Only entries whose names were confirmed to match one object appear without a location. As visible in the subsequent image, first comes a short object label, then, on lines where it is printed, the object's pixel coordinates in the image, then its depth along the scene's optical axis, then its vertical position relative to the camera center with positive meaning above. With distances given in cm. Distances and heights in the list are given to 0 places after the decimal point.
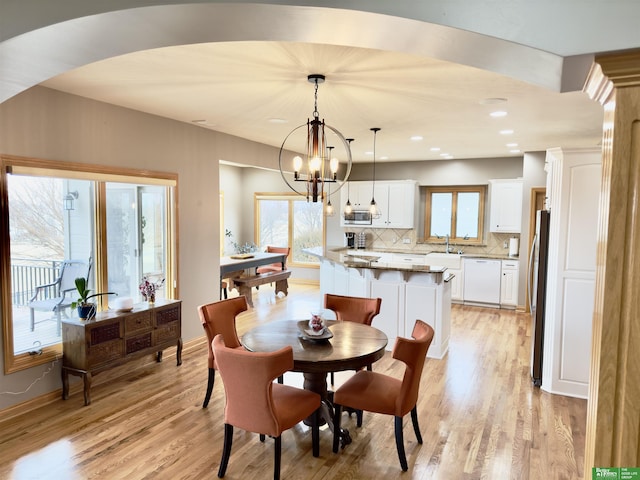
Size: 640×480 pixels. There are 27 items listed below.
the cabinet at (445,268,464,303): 779 -119
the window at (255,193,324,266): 1000 -13
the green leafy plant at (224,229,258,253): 838 -62
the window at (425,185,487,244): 831 +14
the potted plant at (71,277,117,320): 381 -81
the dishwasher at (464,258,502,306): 751 -107
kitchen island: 495 -89
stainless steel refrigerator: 418 -65
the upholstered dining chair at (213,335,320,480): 247 -110
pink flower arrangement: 444 -77
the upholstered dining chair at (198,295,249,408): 355 -91
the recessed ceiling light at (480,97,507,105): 376 +109
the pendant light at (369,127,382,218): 862 +62
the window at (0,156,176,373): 352 -24
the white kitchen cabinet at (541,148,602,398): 376 -41
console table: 371 -116
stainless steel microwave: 889 +4
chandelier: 312 +43
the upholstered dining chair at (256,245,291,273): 851 -100
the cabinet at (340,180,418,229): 848 +41
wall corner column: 123 -16
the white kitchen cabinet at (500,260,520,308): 738 -109
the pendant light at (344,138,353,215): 604 +20
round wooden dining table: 278 -91
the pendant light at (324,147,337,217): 699 +18
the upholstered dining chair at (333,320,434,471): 275 -120
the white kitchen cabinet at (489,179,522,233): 752 +28
